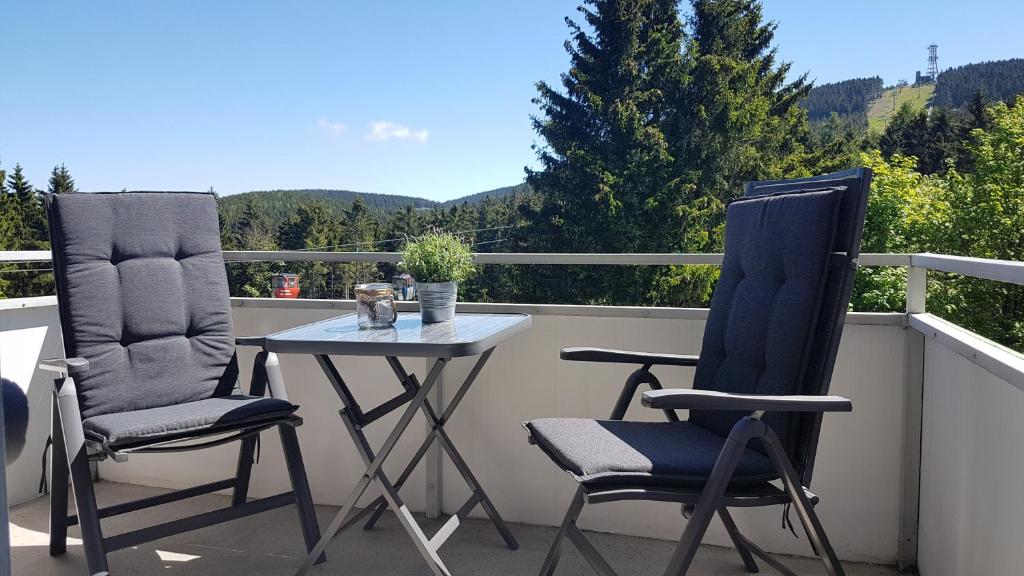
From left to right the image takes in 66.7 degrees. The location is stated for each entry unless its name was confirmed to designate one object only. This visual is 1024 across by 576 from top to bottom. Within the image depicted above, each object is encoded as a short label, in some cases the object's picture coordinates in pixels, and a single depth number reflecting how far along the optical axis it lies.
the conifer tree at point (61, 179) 56.25
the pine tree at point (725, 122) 33.19
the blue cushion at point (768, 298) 1.95
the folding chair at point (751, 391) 1.69
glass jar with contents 2.37
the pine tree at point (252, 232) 38.22
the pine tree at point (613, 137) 32.81
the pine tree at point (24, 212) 46.81
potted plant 2.48
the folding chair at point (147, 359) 2.21
